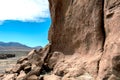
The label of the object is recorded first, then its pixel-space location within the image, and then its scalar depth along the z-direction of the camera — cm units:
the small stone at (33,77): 576
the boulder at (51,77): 540
